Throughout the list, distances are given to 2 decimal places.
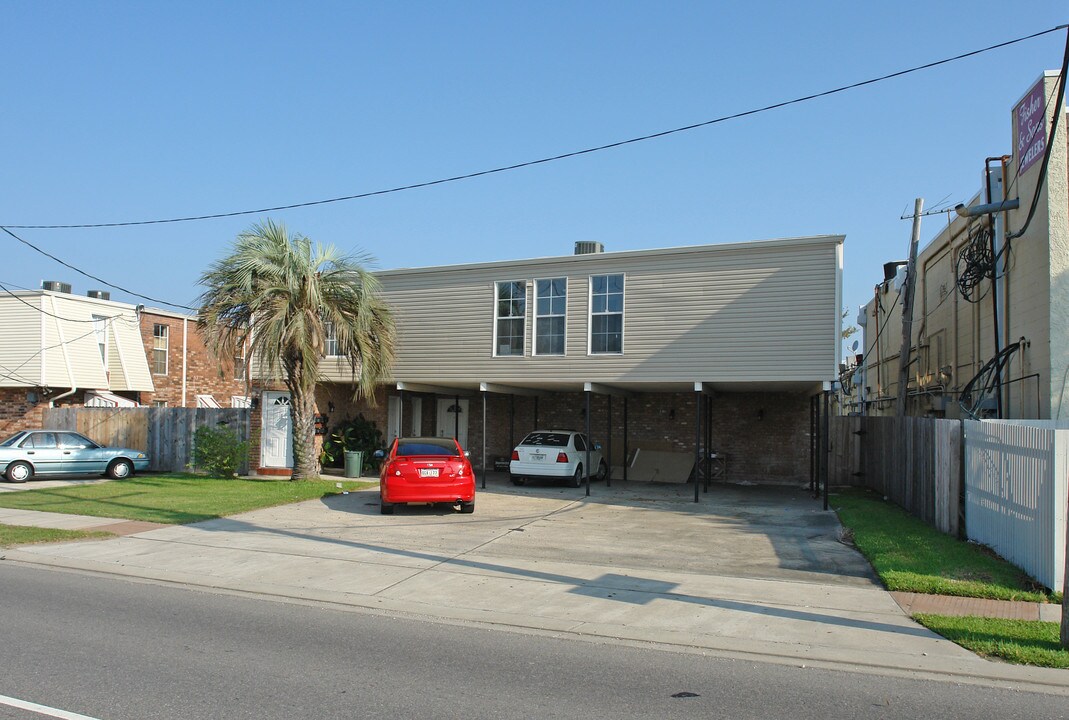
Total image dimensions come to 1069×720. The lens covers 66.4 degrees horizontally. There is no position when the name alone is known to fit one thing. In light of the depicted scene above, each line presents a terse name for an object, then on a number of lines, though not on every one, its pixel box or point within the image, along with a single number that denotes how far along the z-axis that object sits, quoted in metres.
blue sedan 20.92
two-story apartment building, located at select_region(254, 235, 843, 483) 17.11
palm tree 18.33
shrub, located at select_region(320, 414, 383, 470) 22.53
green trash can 21.75
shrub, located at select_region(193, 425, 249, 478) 21.12
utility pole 18.81
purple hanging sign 14.68
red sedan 14.73
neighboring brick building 33.16
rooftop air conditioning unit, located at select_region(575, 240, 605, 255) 20.62
